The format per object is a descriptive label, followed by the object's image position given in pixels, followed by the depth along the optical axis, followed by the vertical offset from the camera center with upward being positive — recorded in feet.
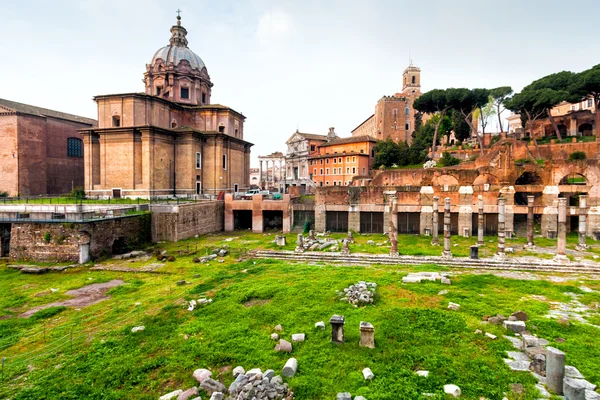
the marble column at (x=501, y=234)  59.72 -7.54
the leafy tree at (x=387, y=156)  155.29 +19.30
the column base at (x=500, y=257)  58.90 -11.85
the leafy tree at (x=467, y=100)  138.72 +42.71
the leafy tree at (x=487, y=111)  156.38 +42.67
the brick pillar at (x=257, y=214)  95.25 -5.82
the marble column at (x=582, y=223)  66.54 -6.08
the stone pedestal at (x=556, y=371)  21.95 -12.54
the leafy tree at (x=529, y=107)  128.47 +37.79
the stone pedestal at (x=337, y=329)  28.14 -12.11
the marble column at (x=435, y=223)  74.83 -6.81
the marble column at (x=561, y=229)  58.29 -6.49
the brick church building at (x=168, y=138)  106.83 +20.59
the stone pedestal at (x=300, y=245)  68.04 -11.22
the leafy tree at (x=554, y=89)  121.60 +42.92
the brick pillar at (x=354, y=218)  92.12 -6.83
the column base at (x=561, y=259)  56.85 -11.80
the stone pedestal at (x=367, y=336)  27.55 -12.46
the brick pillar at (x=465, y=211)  84.12 -4.43
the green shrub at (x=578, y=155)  106.93 +13.42
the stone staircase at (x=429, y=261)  55.01 -12.62
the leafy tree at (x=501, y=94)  153.07 +49.37
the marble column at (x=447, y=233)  61.98 -7.81
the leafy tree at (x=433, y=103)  145.56 +43.73
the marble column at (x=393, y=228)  64.13 -6.95
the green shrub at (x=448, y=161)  126.41 +13.76
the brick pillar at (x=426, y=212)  87.15 -4.84
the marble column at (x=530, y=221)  70.79 -6.04
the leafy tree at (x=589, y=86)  116.16 +41.00
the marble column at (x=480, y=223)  71.05 -6.64
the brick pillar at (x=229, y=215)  99.23 -6.35
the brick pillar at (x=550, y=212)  80.07 -4.45
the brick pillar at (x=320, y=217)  95.14 -6.90
